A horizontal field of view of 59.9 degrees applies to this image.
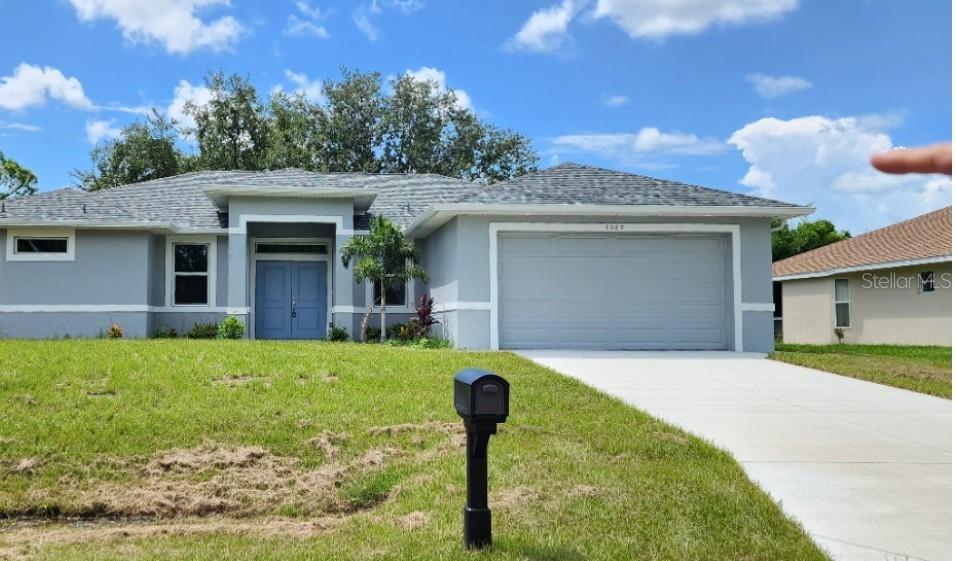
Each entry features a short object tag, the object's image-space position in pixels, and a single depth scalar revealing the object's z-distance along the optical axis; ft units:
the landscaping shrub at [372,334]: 61.21
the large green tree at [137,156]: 117.70
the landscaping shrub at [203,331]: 61.62
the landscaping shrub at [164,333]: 61.46
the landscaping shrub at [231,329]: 58.65
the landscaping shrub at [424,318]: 57.36
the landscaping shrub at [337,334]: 60.23
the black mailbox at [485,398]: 13.50
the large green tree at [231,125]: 120.88
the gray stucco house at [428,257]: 51.34
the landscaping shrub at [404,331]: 58.03
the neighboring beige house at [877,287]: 69.00
